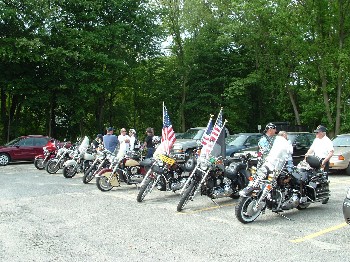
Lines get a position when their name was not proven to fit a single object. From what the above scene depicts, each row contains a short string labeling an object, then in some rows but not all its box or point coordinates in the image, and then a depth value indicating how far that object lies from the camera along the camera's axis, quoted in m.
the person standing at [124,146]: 11.53
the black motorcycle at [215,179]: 8.73
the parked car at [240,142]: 17.39
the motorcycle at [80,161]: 14.44
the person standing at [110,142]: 12.48
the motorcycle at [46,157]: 17.67
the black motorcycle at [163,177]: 9.83
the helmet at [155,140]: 12.88
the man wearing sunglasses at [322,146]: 9.69
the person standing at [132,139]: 13.78
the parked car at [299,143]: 17.14
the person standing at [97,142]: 15.33
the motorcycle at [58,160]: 16.03
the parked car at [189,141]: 19.10
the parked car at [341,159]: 14.95
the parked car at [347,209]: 6.05
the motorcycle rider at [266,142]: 9.02
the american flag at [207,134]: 9.20
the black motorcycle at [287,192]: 7.37
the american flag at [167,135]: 10.05
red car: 20.33
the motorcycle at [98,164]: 12.12
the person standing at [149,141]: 13.86
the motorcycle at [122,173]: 11.41
